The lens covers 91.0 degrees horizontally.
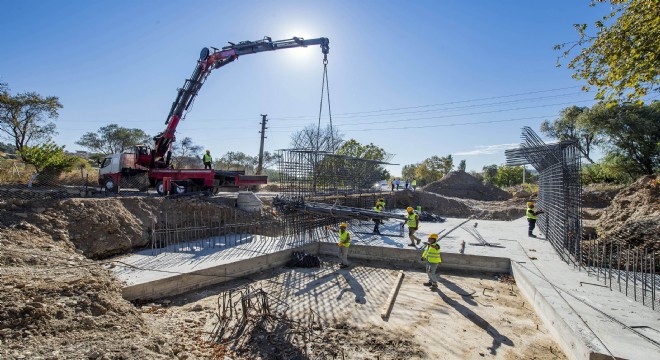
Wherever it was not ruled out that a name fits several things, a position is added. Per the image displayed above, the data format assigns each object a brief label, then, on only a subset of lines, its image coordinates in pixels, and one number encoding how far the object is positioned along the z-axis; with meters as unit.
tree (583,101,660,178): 23.41
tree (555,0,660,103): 5.54
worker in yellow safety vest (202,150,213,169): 15.37
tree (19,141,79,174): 16.30
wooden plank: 6.16
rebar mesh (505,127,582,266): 7.77
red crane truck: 13.36
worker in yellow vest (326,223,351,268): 9.41
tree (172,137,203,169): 32.75
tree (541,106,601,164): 32.19
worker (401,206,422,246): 10.01
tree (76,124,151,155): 38.26
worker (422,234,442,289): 8.00
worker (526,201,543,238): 11.70
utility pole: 28.65
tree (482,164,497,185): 59.91
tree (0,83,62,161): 19.28
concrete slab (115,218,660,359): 4.39
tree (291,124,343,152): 16.62
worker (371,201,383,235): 12.30
